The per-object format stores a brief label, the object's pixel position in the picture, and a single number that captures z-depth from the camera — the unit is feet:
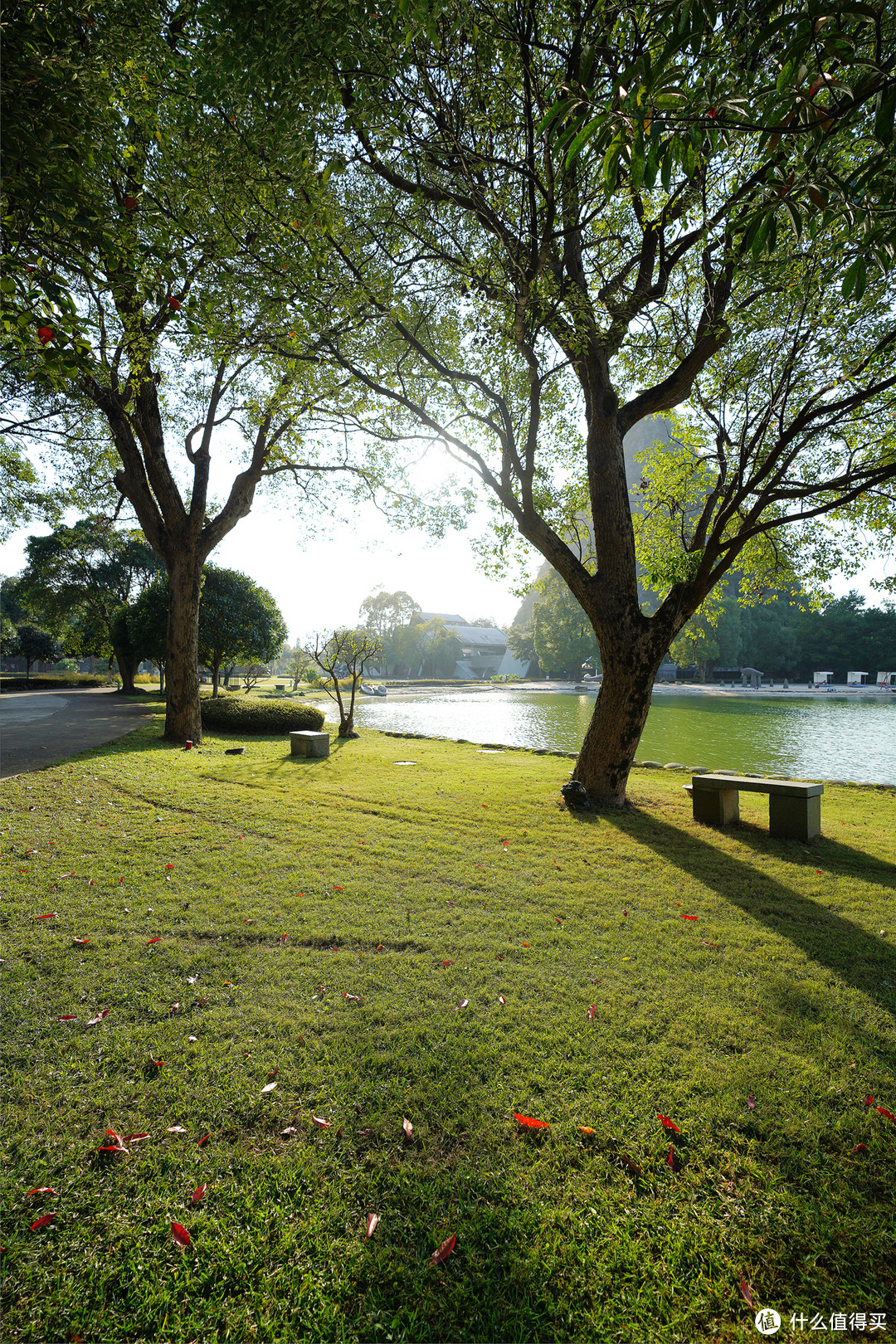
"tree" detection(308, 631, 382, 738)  48.52
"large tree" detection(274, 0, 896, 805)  14.03
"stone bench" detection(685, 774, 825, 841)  20.99
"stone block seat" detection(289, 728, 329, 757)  36.70
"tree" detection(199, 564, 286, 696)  67.05
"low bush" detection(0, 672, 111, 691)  110.63
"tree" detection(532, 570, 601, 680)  174.09
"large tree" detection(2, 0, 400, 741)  10.15
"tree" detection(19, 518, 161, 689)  87.45
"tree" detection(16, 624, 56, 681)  140.67
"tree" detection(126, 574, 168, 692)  69.77
